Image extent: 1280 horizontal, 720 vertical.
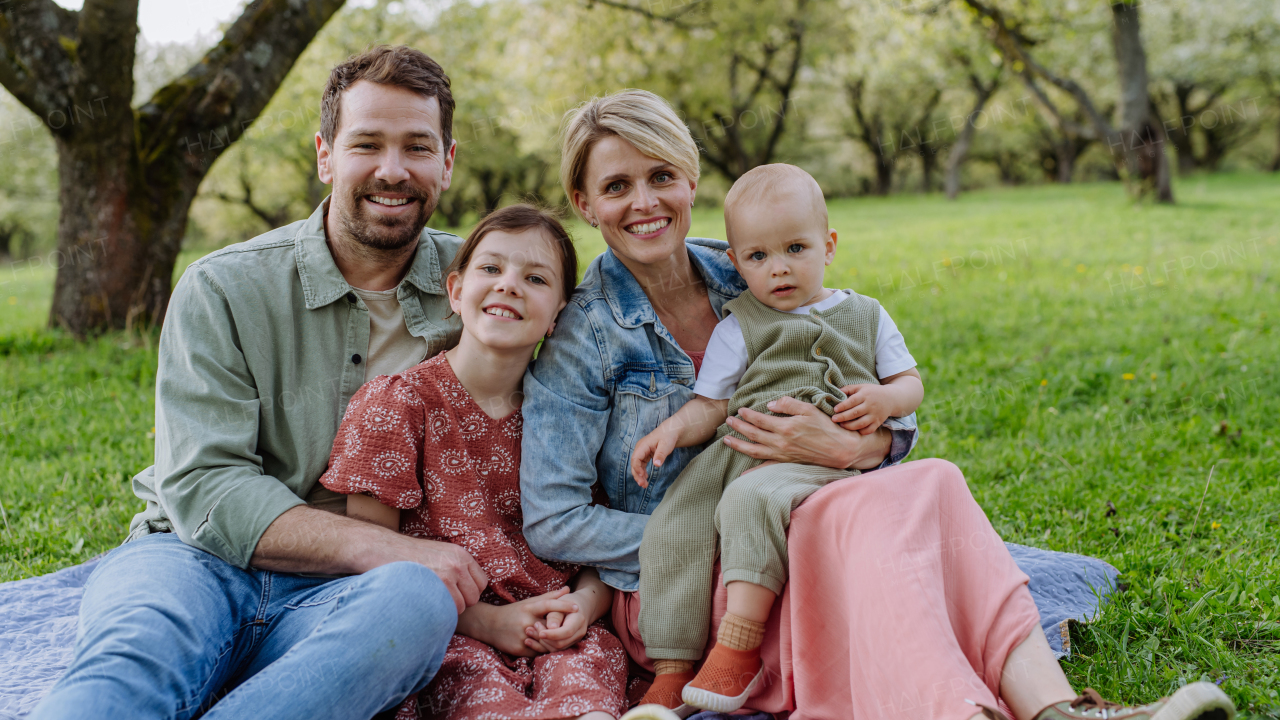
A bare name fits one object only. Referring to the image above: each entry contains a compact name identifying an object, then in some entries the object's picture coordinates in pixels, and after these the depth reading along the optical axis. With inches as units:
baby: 88.0
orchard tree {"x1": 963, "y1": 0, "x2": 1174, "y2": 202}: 507.5
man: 77.1
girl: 90.2
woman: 78.2
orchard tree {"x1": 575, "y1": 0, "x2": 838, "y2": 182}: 552.7
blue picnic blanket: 99.7
